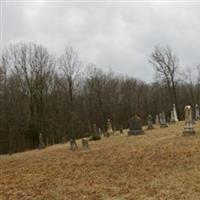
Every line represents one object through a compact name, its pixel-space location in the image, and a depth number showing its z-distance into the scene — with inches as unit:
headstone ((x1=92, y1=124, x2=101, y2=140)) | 862.4
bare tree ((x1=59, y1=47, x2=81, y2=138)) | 1356.8
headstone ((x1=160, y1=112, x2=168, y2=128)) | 873.8
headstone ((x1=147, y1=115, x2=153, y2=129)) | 889.8
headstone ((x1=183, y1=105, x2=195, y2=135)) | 612.1
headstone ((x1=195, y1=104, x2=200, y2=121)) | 1035.5
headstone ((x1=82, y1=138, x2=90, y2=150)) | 620.1
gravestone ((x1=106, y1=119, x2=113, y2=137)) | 935.0
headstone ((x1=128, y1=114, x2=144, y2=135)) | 777.9
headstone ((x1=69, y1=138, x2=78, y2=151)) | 657.8
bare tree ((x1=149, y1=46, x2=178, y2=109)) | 1455.0
